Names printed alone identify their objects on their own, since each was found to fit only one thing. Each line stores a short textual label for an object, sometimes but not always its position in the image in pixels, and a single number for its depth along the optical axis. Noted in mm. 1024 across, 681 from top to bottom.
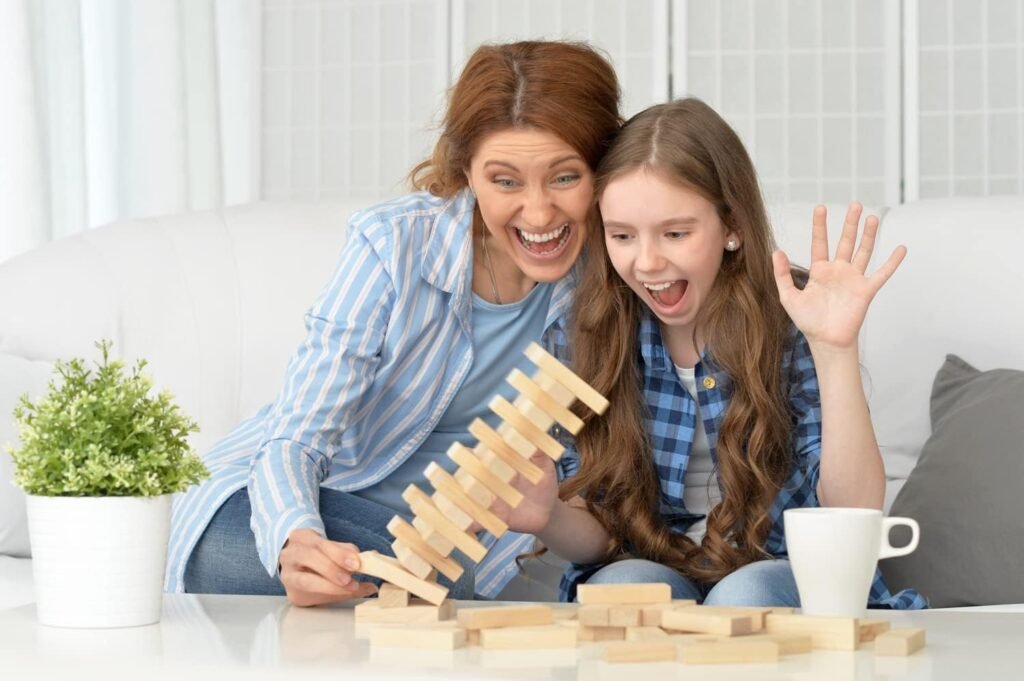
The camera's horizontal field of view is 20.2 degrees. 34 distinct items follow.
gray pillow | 2983
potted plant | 2347
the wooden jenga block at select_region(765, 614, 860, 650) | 2277
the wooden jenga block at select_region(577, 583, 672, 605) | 2349
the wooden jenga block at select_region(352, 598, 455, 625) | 2360
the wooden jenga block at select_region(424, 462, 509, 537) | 2352
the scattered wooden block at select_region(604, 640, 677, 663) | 2221
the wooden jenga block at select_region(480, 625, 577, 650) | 2280
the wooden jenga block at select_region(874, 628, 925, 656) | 2254
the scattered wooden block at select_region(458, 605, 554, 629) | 2305
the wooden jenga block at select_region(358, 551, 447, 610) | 2377
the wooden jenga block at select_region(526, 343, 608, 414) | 2319
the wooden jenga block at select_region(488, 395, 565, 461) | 2330
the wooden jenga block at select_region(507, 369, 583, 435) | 2325
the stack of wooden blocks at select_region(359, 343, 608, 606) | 2333
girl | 2892
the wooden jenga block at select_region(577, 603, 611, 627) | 2317
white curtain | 4469
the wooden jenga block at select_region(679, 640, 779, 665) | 2211
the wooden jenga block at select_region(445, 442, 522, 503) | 2349
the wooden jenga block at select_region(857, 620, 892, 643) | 2305
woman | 2921
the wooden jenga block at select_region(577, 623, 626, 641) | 2318
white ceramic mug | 2368
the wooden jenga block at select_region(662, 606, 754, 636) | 2272
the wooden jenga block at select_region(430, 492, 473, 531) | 2361
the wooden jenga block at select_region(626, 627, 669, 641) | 2273
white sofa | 3292
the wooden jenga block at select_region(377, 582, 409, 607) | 2406
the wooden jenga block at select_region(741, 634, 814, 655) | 2245
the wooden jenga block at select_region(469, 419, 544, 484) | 2342
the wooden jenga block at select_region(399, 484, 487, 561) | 2363
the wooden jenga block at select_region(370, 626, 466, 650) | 2279
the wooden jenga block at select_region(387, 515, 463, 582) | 2395
